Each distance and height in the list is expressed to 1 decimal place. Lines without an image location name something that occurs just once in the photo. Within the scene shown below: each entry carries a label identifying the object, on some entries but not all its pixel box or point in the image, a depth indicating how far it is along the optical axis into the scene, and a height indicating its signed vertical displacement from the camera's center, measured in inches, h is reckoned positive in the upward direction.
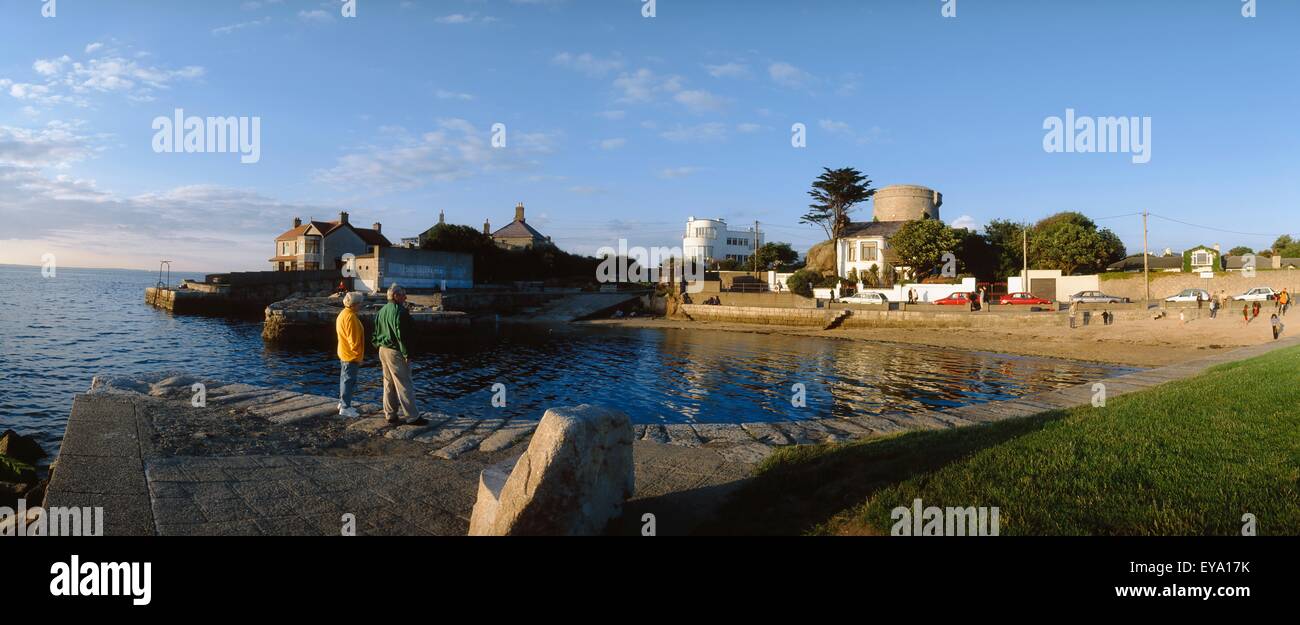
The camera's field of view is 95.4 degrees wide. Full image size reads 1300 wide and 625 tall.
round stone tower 2797.7 +474.8
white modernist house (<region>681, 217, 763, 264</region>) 3878.0 +409.5
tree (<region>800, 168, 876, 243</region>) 2461.9 +448.7
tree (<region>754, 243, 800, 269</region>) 3265.3 +268.3
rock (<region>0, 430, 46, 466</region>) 367.3 -91.2
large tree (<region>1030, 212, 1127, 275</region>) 2097.7 +190.5
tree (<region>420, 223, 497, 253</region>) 2753.4 +302.0
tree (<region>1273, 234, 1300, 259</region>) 2832.7 +269.9
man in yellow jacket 348.5 -25.5
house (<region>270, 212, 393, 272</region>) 2736.2 +287.4
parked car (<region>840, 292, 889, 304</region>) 1913.4 +9.2
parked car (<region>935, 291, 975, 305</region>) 1759.4 +6.9
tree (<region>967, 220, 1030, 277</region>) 2338.0 +207.0
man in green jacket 331.0 -27.9
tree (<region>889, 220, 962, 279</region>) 2128.4 +208.0
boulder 154.6 -49.3
